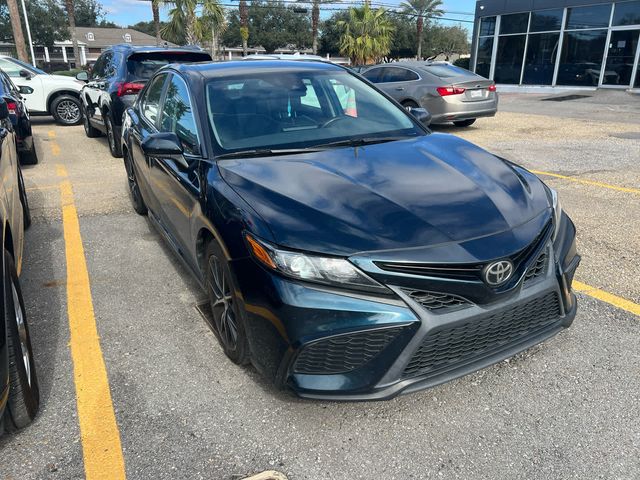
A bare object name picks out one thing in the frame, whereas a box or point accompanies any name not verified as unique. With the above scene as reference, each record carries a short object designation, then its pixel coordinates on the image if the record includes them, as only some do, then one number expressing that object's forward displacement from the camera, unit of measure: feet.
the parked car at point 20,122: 23.33
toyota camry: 6.75
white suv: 36.99
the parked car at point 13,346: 6.61
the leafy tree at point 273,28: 251.91
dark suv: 24.41
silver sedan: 33.65
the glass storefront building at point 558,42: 66.59
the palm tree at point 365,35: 107.76
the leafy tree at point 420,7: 170.50
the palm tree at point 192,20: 88.43
